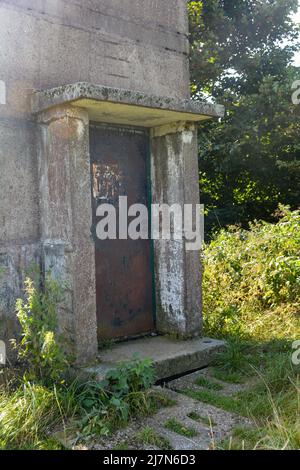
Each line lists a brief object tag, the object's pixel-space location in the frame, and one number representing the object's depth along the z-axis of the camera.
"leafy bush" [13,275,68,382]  3.38
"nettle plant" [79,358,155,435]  3.15
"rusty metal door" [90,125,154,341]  4.40
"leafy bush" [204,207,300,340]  5.13
